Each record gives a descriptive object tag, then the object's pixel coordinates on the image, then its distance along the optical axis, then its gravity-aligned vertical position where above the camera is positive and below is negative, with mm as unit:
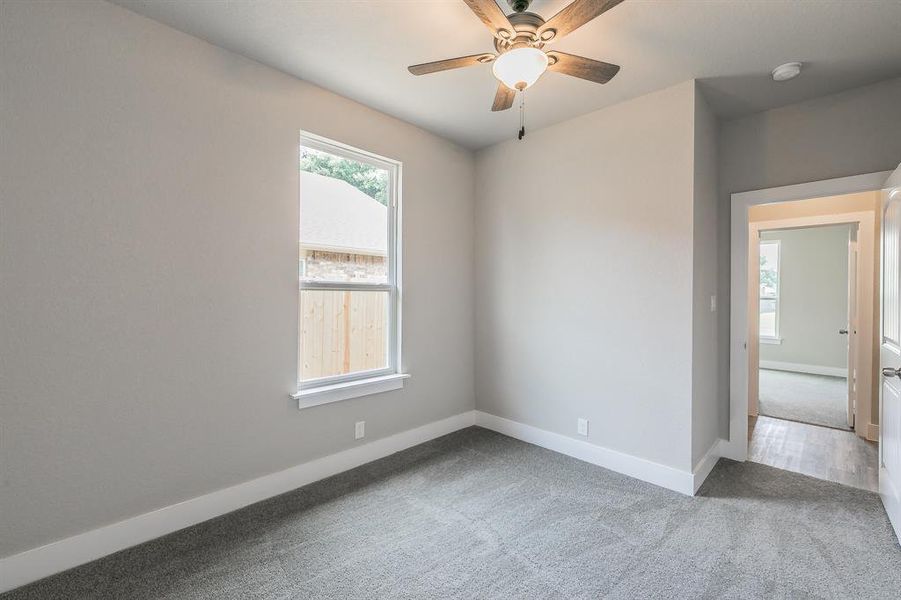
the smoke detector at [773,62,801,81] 2393 +1367
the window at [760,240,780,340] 7016 +134
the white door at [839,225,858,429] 3754 -331
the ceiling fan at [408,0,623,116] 1597 +1124
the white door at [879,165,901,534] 2164 -352
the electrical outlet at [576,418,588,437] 3186 -1036
